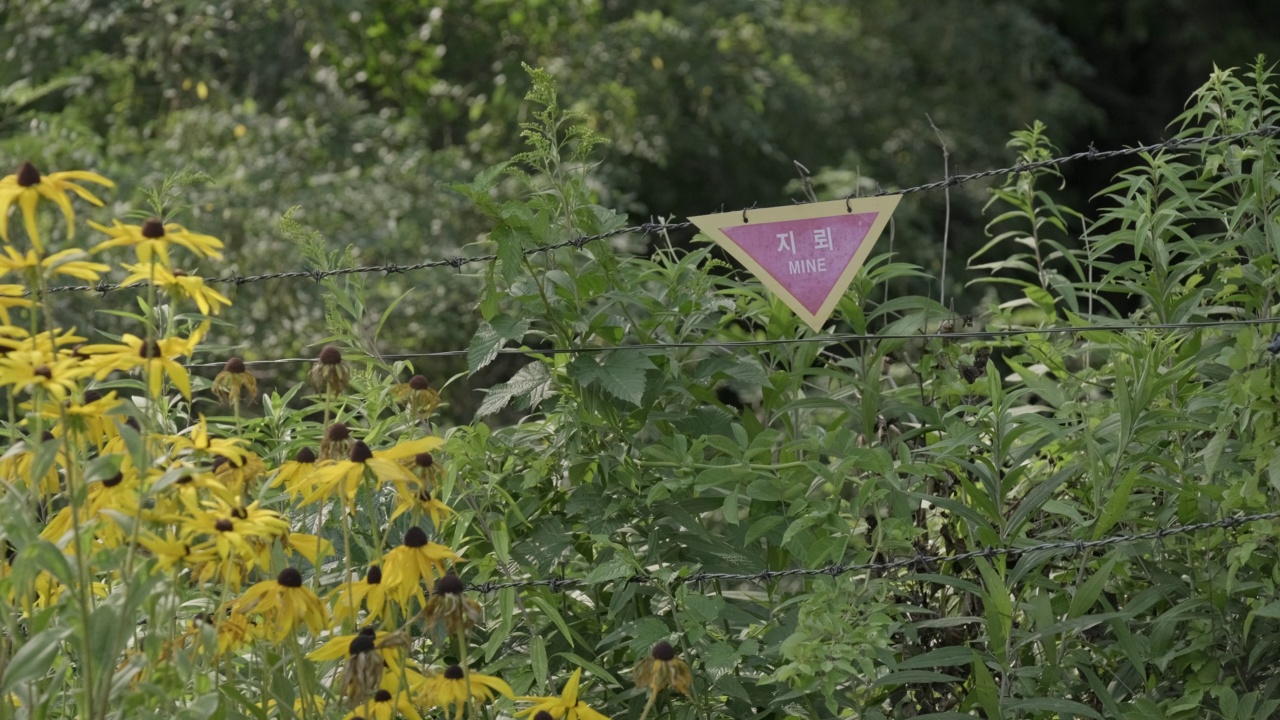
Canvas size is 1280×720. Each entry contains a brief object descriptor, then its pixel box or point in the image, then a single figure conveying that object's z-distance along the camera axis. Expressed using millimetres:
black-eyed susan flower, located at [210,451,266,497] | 8156
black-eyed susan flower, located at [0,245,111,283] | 7908
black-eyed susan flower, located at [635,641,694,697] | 8017
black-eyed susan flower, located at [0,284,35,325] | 8034
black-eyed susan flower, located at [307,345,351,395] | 8192
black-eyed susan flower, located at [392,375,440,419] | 8300
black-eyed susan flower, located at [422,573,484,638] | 7968
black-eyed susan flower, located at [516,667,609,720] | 8085
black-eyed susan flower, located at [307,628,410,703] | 7953
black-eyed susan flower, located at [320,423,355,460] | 8099
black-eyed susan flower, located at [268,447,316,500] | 8165
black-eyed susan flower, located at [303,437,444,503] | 7999
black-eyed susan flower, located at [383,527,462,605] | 8021
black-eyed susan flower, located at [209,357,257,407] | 8211
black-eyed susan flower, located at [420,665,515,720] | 8050
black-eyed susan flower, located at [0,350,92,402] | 7872
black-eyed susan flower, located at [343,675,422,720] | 8063
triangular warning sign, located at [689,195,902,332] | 8435
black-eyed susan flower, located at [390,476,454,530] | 8090
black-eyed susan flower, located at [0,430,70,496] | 8078
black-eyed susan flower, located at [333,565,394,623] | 8083
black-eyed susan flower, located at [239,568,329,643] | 8005
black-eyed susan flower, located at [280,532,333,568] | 8104
